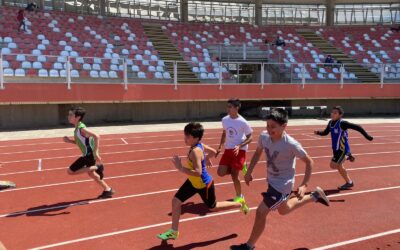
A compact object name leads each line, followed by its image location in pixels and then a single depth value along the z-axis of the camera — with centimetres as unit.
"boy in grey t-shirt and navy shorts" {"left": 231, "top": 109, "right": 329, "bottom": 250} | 452
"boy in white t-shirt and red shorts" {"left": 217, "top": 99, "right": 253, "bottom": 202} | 667
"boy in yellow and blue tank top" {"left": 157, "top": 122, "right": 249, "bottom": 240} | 494
